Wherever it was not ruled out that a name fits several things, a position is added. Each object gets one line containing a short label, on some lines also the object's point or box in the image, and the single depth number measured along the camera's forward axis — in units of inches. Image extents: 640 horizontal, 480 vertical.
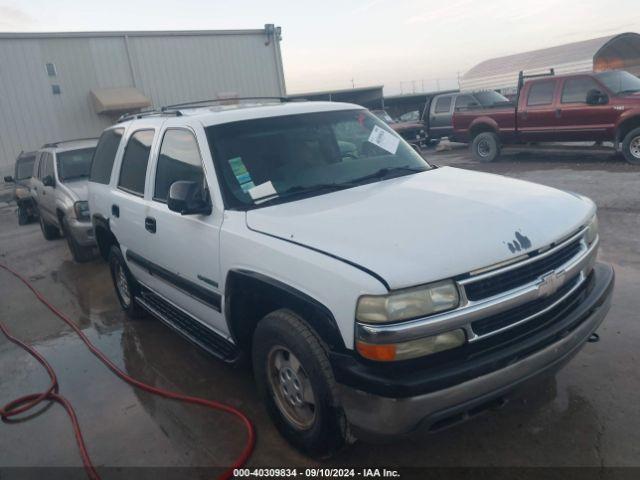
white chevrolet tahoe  88.7
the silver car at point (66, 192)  292.8
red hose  118.1
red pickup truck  421.4
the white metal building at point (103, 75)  722.8
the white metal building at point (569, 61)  1111.6
